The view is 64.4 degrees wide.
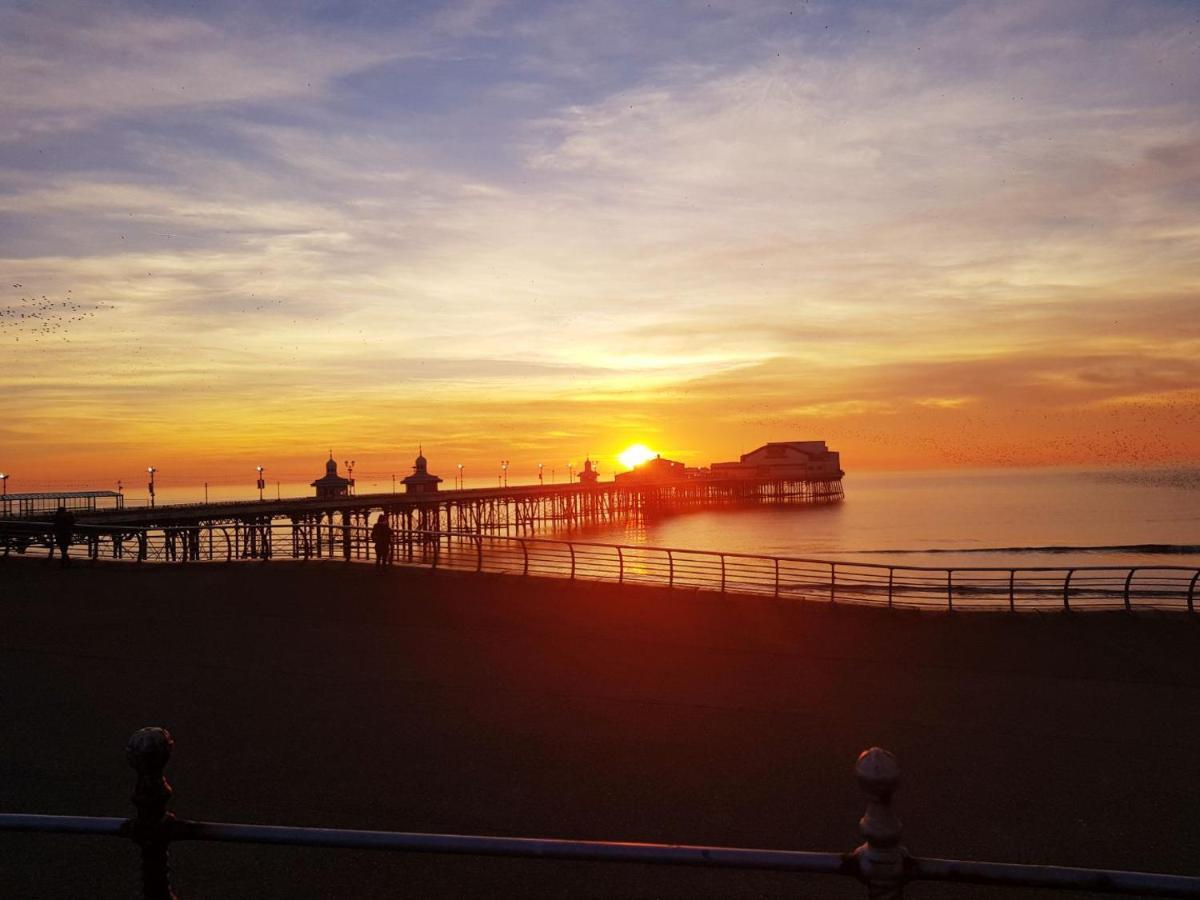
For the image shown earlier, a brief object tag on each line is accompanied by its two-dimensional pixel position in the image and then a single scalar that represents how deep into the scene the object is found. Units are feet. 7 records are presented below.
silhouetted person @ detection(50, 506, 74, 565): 78.84
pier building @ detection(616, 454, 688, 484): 576.20
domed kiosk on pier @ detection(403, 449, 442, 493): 359.38
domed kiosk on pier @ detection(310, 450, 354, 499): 313.32
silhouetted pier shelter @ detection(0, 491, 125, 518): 167.55
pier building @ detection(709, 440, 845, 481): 517.96
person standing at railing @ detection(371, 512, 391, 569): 75.41
